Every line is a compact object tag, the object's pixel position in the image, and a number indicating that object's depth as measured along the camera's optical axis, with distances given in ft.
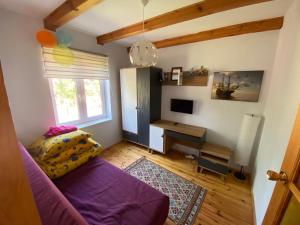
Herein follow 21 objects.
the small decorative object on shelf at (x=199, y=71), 7.96
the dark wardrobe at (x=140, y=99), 8.93
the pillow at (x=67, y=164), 4.95
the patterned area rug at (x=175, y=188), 5.35
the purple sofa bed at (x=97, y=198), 3.28
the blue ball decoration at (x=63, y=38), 6.48
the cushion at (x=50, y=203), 3.03
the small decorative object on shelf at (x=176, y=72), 8.82
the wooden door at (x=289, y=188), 2.40
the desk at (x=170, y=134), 7.82
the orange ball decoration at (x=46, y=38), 5.92
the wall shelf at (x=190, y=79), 8.10
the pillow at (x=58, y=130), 6.24
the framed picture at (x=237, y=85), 6.76
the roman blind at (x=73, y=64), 6.48
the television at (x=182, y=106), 8.72
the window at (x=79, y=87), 6.88
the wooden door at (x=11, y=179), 1.15
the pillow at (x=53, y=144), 5.35
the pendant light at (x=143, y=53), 4.56
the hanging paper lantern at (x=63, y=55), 6.59
